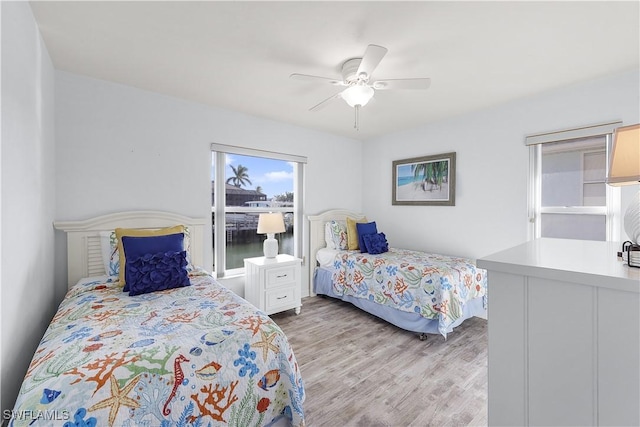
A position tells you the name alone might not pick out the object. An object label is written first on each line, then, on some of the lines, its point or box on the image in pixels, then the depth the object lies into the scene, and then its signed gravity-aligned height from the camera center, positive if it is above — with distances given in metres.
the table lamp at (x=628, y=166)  0.85 +0.14
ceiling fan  1.89 +0.93
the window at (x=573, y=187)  2.48 +0.24
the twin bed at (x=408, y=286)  2.55 -0.79
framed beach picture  3.47 +0.41
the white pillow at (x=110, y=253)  2.14 -0.34
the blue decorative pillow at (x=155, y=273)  1.87 -0.43
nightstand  2.97 -0.81
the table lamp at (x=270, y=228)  3.13 -0.19
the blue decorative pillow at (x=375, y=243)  3.45 -0.41
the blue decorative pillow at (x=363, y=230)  3.54 -0.25
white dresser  0.70 -0.37
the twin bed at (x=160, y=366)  0.97 -0.62
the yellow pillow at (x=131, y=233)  2.03 -0.18
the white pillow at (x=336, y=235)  3.76 -0.33
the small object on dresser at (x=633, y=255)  0.79 -0.13
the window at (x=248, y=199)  3.12 +0.15
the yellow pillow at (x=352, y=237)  3.72 -0.35
